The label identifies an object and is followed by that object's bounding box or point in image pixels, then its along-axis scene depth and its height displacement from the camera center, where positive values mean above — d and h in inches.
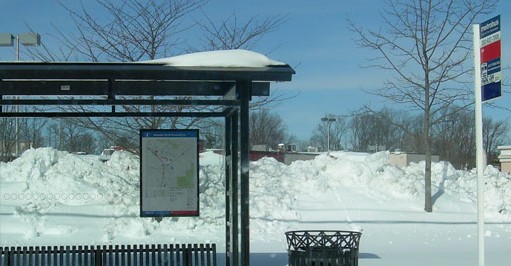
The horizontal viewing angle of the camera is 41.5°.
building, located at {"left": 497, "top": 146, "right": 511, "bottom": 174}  2103.2 -20.4
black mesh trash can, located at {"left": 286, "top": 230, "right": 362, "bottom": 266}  297.1 -43.9
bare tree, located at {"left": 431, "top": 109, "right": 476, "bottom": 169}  1958.7 +25.3
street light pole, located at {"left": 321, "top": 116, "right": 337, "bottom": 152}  1716.7 +83.1
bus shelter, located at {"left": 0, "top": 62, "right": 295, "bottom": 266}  286.4 +31.0
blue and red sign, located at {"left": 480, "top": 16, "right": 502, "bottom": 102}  256.4 +35.8
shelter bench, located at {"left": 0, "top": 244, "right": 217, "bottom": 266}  326.3 -51.3
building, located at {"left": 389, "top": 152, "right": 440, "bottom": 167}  1482.5 -13.5
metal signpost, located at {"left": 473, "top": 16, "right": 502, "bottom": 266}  255.9 +29.3
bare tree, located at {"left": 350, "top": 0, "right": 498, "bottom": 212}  673.0 +77.2
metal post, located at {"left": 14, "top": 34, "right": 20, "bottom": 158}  432.8 +11.4
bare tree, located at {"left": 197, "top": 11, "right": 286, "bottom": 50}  608.1 +98.7
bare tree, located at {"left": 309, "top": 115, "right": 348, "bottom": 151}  2554.1 +45.7
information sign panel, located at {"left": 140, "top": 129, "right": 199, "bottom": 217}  334.6 -10.2
